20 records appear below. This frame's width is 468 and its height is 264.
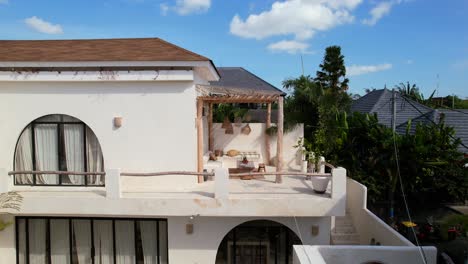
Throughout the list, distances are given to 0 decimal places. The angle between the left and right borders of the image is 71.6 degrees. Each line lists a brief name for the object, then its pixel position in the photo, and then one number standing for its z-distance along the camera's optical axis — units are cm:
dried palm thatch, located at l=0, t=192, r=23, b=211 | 944
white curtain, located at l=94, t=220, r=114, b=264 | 1062
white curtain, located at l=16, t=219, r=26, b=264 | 1069
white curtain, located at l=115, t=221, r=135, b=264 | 1056
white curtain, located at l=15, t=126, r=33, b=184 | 1048
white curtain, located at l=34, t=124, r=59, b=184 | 1043
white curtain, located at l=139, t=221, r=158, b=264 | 1047
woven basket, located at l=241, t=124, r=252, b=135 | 1460
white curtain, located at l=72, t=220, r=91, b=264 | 1067
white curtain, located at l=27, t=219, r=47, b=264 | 1073
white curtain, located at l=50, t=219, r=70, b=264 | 1072
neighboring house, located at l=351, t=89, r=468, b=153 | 1822
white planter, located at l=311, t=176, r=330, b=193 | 953
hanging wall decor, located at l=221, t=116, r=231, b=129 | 1478
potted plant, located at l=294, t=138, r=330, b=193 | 958
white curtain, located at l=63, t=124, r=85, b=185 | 1039
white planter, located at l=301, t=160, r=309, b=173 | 1259
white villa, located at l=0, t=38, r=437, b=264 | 928
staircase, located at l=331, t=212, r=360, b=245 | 1143
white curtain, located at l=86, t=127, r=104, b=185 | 1041
